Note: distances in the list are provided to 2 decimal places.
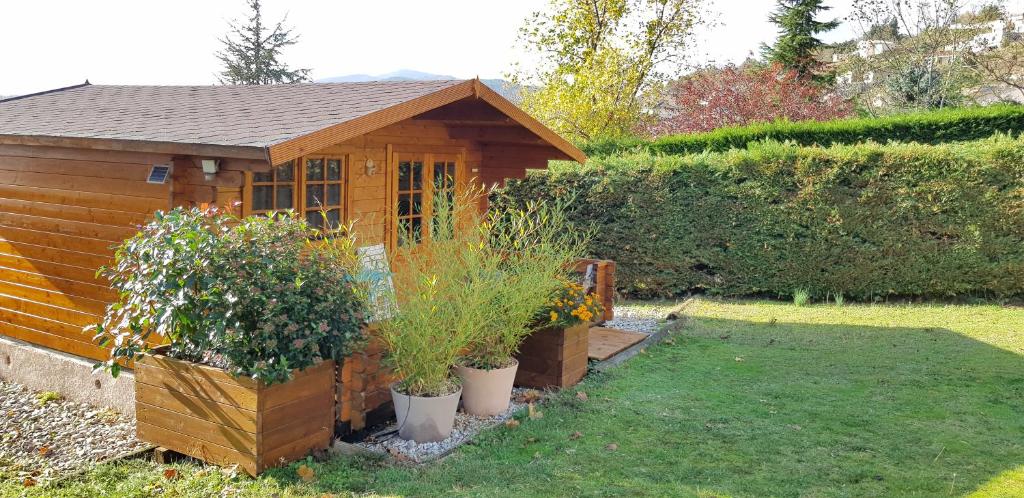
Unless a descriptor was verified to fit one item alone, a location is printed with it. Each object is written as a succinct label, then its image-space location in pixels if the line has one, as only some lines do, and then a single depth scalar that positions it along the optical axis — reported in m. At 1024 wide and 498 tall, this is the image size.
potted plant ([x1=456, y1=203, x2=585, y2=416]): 5.63
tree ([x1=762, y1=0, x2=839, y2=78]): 25.89
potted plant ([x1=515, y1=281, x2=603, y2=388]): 6.28
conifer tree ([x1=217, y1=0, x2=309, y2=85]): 35.22
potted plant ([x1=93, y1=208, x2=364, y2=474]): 4.44
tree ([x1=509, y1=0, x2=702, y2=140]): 19.14
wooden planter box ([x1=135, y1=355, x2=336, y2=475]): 4.42
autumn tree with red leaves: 20.36
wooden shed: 5.78
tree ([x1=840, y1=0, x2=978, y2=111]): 19.28
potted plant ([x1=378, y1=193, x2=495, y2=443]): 5.08
